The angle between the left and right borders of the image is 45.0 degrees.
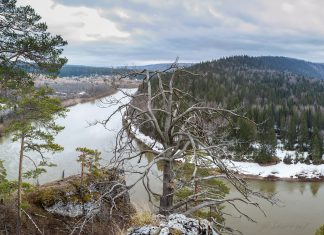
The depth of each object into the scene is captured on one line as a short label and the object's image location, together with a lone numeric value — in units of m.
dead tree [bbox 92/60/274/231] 7.93
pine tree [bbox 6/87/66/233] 15.16
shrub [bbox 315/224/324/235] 18.19
